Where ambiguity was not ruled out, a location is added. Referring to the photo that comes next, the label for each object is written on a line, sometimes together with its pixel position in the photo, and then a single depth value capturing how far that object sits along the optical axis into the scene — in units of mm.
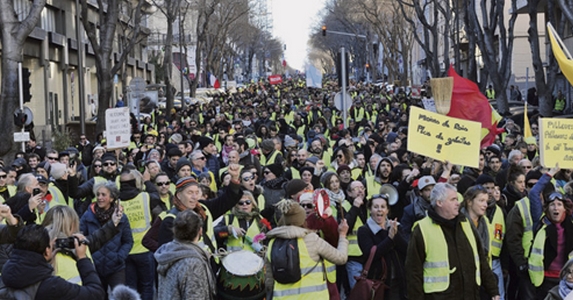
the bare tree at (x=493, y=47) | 29547
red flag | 13531
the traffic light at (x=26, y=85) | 19059
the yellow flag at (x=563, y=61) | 10688
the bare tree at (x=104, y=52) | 25609
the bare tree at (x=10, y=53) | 17656
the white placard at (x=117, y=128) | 14188
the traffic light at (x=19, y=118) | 18434
